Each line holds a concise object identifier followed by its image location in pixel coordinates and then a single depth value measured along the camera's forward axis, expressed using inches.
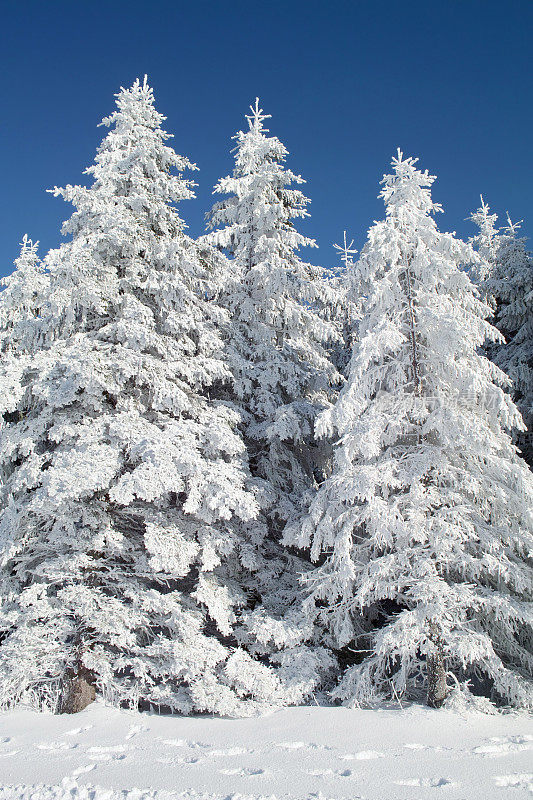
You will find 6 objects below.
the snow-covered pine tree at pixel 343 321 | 526.3
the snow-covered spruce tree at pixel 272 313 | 432.5
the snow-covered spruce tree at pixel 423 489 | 279.6
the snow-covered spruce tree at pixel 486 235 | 699.9
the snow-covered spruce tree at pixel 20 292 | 537.2
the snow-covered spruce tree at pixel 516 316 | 536.4
